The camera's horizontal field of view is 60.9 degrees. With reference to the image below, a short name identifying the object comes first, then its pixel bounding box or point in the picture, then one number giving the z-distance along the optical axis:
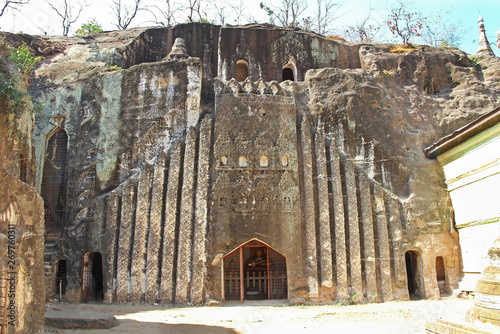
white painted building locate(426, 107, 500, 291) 11.28
